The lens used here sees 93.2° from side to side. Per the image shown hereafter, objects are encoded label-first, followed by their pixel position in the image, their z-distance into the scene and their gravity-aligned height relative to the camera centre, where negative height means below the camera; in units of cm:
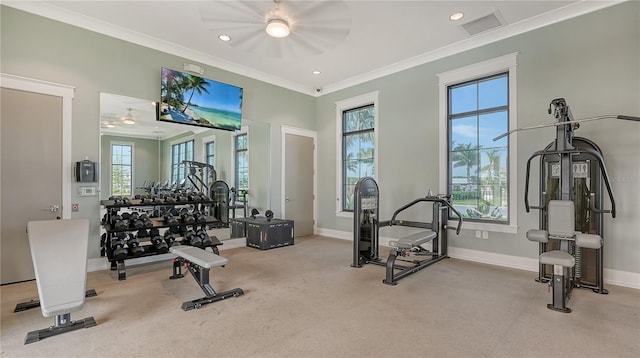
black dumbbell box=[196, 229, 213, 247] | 511 -101
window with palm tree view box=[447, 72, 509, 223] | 511 +56
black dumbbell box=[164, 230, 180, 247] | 501 -100
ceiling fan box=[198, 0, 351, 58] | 271 +152
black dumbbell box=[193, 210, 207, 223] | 537 -66
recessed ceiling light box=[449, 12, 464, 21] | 441 +242
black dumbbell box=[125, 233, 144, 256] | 454 -102
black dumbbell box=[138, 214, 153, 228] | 479 -67
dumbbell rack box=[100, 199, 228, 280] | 442 -77
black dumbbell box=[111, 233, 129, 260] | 436 -102
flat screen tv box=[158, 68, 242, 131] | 531 +146
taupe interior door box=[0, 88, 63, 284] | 402 +13
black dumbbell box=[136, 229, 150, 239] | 493 -90
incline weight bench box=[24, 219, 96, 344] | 268 -84
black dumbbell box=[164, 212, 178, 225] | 508 -68
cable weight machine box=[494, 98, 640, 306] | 342 -22
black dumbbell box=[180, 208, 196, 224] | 525 -65
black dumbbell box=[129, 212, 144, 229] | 468 -66
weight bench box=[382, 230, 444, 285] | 408 -102
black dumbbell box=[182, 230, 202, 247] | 502 -101
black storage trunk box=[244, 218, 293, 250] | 619 -113
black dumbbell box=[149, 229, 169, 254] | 482 -103
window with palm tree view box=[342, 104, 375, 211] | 708 +77
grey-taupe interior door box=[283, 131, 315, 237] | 747 -5
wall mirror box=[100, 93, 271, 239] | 504 +60
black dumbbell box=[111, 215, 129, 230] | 451 -66
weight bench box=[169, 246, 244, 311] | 328 -107
